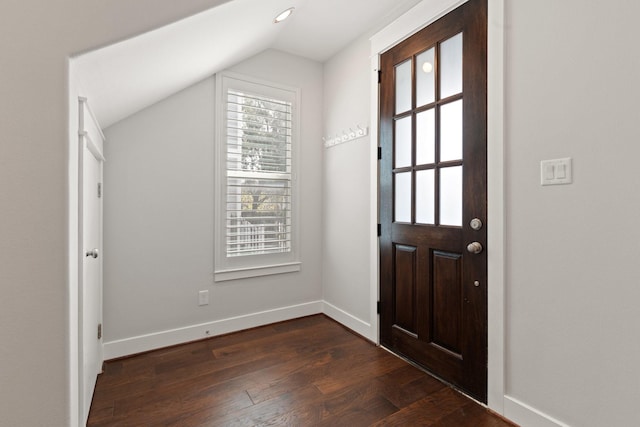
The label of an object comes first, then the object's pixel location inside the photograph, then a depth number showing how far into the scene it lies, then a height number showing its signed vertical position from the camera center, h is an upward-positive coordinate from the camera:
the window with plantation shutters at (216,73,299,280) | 2.70 +0.31
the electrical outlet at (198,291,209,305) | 2.59 -0.72
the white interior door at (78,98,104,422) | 1.29 -0.27
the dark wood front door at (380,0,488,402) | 1.76 +0.09
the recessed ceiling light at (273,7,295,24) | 2.16 +1.41
